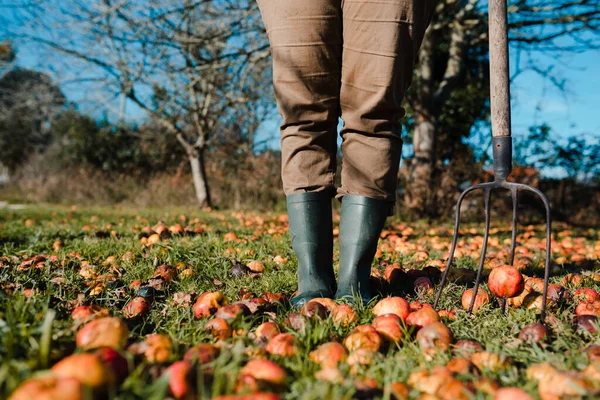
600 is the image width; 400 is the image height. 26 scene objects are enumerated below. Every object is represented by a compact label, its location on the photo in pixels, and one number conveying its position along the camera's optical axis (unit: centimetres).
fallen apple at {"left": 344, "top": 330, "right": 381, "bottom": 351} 120
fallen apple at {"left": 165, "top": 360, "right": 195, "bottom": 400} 87
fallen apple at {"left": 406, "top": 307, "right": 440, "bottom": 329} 139
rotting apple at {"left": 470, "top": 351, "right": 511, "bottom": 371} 111
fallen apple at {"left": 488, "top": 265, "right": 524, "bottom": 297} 162
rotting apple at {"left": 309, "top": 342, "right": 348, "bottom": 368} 111
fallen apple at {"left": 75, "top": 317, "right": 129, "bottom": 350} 106
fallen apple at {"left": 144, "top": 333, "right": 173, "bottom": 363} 107
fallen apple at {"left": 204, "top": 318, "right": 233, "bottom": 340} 131
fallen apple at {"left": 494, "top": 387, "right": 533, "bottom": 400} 85
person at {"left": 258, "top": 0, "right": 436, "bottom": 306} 174
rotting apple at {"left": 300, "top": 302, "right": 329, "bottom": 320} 141
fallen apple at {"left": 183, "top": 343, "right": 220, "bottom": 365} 106
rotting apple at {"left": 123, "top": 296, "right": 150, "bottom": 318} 154
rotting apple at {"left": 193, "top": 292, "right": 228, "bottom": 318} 152
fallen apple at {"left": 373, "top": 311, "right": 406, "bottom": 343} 129
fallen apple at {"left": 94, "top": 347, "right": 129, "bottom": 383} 94
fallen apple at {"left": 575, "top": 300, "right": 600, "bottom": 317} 153
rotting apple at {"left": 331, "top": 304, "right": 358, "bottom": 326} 141
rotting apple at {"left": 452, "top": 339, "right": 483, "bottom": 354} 121
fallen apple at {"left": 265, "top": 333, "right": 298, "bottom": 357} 116
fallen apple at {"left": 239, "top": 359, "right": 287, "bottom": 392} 95
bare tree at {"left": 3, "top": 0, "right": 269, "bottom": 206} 639
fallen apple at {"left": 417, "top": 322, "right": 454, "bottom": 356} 121
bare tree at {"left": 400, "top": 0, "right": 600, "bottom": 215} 670
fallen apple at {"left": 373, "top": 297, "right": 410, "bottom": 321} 147
